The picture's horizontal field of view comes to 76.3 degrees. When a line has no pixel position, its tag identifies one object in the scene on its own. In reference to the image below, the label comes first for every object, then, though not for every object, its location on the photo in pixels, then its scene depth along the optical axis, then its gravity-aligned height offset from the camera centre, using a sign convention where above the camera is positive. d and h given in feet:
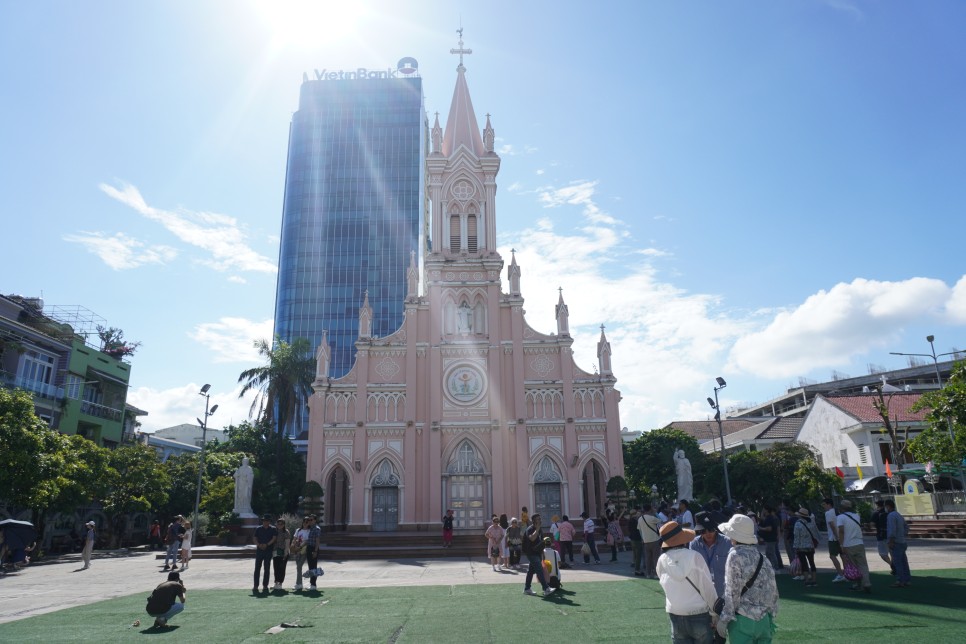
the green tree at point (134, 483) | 105.91 +3.55
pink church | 107.24 +13.60
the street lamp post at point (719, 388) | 97.25 +15.48
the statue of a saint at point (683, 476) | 98.27 +2.02
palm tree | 156.87 +30.09
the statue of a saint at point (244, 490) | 98.32 +1.76
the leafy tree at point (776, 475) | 95.86 +1.88
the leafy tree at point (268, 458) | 137.80 +10.05
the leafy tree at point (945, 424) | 67.15 +6.35
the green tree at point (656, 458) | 162.50 +8.31
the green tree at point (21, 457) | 74.95 +6.03
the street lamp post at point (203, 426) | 99.62 +12.63
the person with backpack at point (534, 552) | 42.16 -3.90
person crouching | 32.94 -5.17
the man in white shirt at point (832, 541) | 43.39 -3.88
